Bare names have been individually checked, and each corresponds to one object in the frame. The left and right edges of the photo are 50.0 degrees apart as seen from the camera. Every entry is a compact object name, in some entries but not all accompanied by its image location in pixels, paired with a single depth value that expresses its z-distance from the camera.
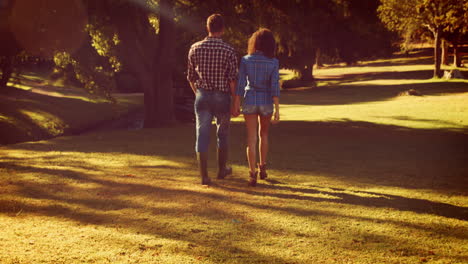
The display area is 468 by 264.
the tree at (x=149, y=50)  16.14
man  7.12
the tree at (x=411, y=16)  31.62
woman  7.22
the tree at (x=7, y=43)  12.97
